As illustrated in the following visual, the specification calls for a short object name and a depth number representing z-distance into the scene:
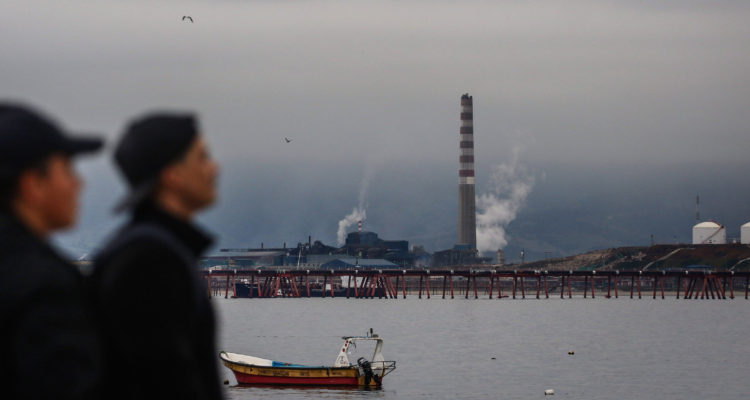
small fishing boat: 136.87
